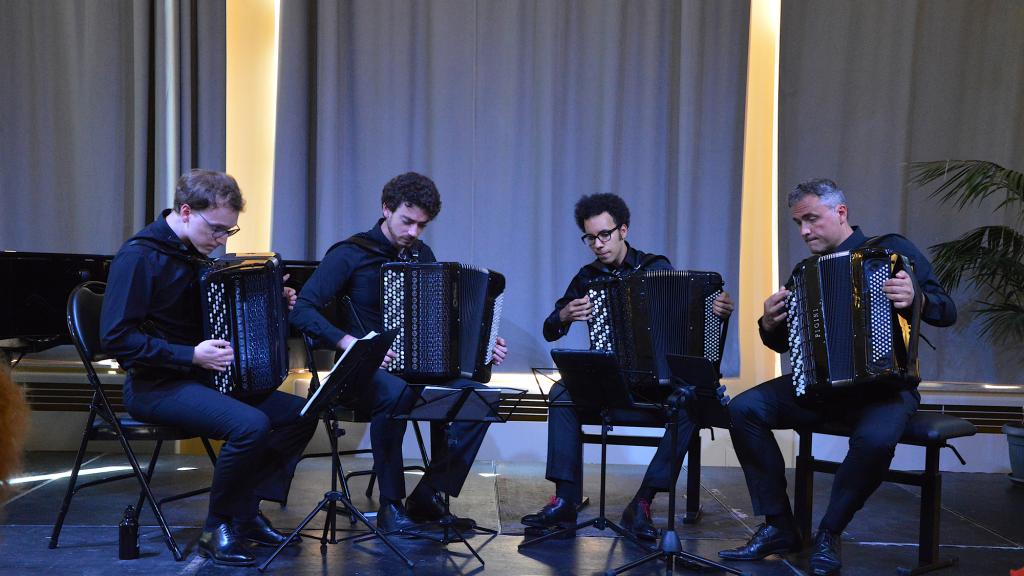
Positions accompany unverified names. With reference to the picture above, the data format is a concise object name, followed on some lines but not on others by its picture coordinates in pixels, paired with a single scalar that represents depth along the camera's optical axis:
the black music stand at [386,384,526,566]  3.31
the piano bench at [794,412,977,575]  3.43
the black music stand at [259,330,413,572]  3.08
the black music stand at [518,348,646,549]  3.42
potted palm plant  4.98
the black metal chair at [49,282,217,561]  3.45
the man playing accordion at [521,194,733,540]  3.87
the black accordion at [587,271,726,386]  3.93
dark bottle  3.35
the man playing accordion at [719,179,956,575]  3.41
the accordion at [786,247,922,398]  3.34
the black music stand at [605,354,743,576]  3.07
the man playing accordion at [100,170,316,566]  3.33
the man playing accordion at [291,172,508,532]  3.82
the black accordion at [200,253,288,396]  3.35
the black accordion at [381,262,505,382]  3.80
